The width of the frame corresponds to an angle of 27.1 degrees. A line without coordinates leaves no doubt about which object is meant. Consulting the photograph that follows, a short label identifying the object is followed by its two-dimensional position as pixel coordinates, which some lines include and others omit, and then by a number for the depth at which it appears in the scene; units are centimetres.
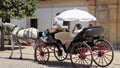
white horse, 1082
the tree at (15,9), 1333
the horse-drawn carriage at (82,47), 903
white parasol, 944
